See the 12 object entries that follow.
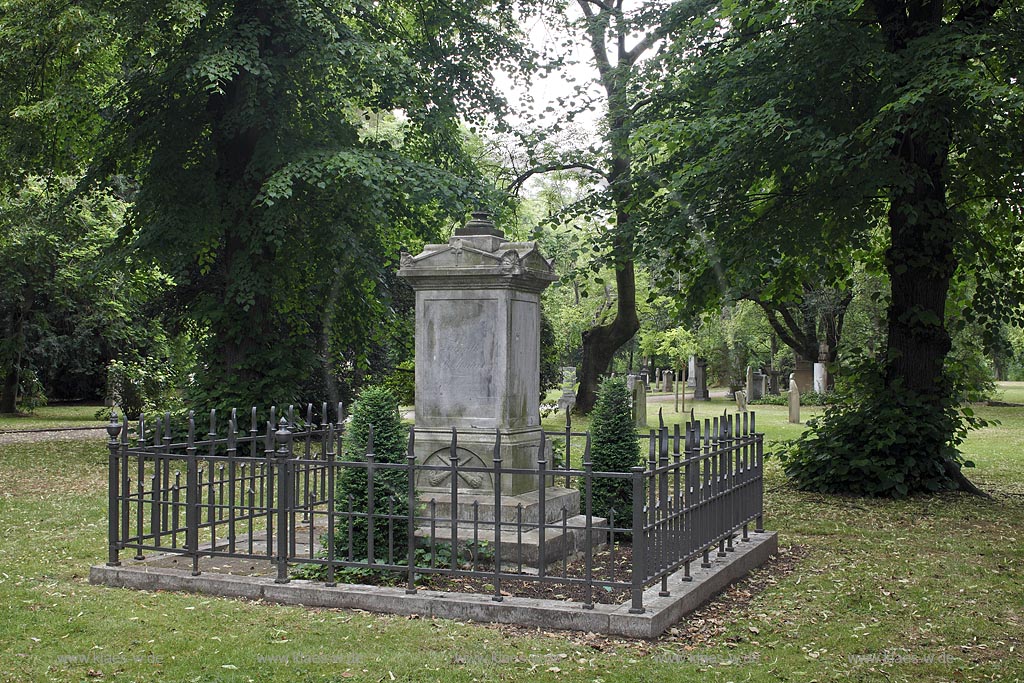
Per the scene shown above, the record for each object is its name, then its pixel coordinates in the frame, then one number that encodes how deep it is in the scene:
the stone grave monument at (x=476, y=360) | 9.19
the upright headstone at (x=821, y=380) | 40.09
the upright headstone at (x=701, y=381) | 49.81
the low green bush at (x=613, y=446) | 9.85
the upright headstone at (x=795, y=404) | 31.06
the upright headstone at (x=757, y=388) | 46.16
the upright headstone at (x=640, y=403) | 28.10
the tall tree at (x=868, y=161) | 12.85
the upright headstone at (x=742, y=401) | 34.16
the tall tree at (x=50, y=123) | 16.56
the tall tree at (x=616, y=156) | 16.11
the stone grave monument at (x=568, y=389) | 34.75
